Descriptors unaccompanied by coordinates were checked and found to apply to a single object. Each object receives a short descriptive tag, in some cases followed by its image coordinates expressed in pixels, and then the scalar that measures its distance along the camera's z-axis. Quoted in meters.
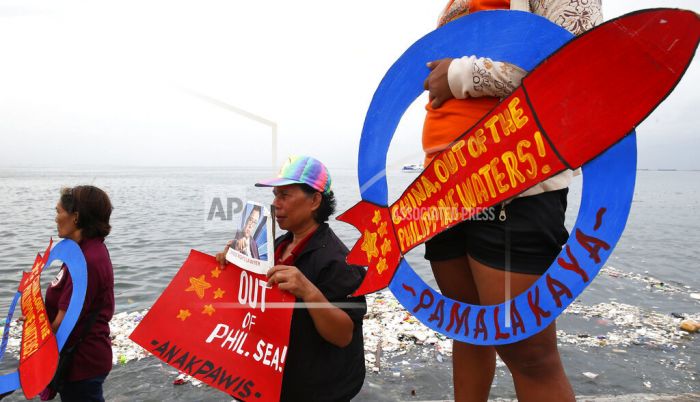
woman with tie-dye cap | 1.88
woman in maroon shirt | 2.59
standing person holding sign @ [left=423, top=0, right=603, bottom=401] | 1.24
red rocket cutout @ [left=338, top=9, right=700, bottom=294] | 0.99
